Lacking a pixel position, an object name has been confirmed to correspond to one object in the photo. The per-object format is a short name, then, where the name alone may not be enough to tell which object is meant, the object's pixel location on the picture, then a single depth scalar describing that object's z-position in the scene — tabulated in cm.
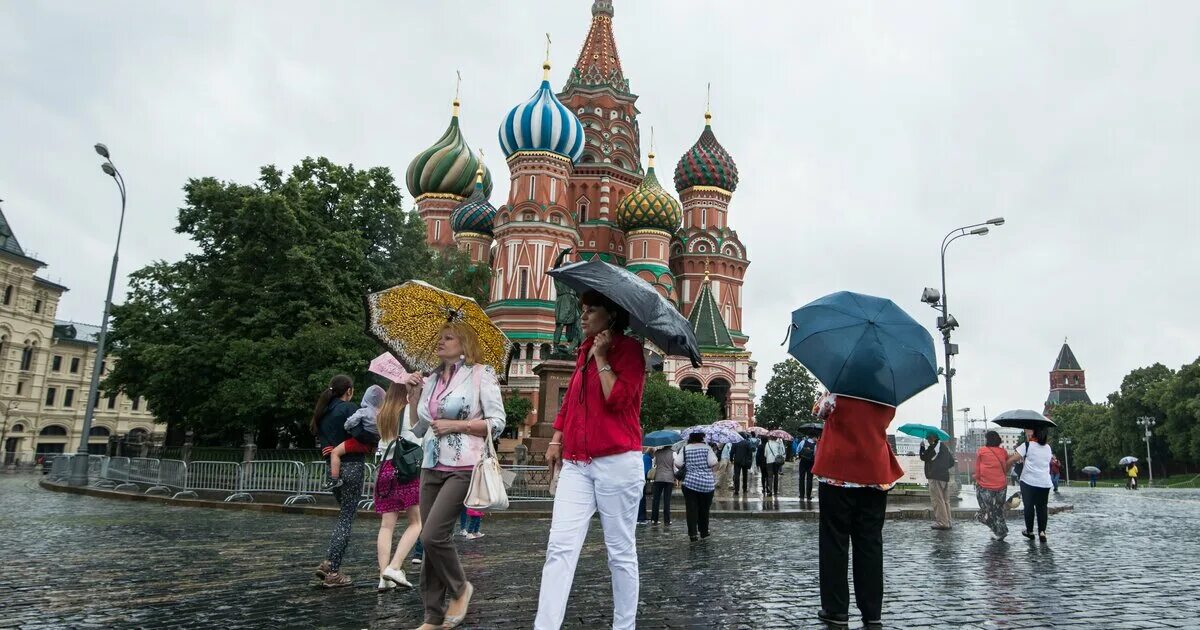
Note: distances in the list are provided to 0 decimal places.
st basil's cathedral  4728
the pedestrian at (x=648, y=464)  1383
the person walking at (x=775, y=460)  1855
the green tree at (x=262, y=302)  2070
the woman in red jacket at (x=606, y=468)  389
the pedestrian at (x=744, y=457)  1877
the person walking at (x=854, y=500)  487
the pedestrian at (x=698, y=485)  963
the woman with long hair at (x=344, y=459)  600
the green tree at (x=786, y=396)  6612
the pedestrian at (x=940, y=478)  1182
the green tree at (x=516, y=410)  3894
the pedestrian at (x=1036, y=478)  998
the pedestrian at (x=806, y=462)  1709
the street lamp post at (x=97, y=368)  2025
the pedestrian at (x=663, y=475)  1200
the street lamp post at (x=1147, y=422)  5453
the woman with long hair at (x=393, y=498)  582
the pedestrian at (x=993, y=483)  1027
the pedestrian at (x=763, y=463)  1852
